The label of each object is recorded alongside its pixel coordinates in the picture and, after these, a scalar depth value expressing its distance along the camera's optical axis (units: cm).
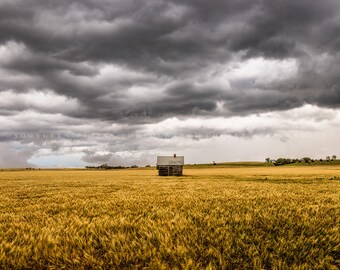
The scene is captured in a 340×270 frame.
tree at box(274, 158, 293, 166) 16662
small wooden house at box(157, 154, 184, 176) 7624
